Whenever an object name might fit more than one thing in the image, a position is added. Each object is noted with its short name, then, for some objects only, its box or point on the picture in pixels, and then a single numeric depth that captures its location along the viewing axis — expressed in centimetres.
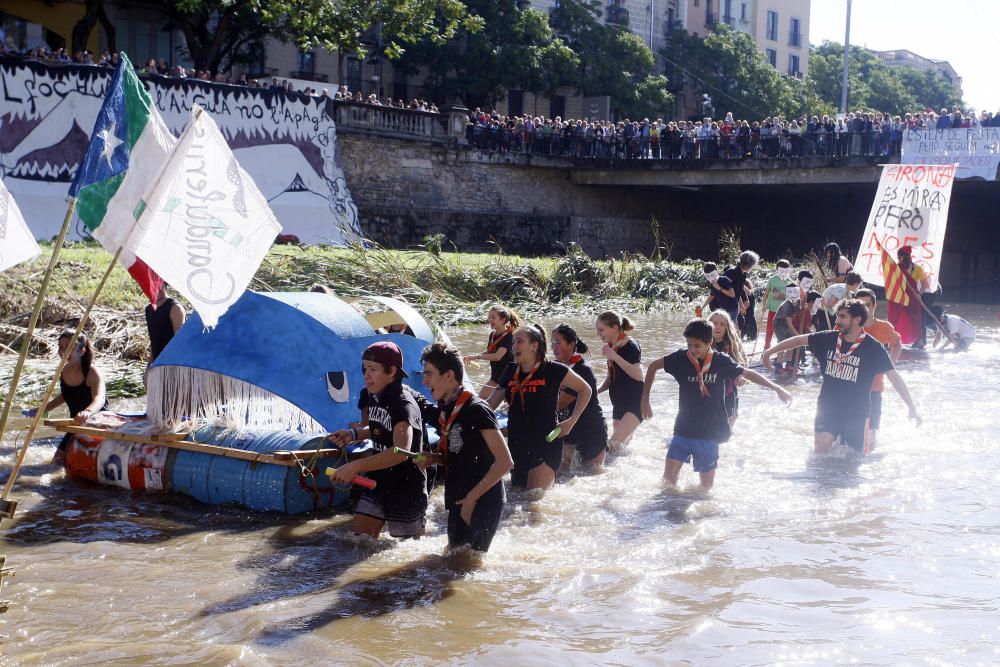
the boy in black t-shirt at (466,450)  622
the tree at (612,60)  4603
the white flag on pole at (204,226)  581
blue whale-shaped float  784
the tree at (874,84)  6906
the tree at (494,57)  4228
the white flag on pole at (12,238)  702
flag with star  562
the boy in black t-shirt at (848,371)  917
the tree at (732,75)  5384
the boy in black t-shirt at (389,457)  629
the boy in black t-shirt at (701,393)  806
